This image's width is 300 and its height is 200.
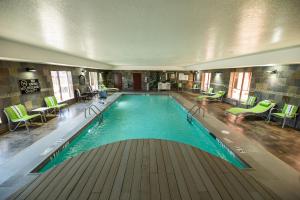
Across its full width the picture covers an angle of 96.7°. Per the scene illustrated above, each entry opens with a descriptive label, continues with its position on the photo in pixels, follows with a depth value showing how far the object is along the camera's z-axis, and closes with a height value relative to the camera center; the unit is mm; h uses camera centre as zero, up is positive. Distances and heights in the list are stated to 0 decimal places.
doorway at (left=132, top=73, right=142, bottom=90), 14973 -354
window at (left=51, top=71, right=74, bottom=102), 6770 -432
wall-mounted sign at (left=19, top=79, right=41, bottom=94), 4746 -339
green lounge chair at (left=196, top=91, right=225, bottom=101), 8498 -1169
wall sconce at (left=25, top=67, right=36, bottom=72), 4904 +279
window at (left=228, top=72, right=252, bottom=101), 6941 -353
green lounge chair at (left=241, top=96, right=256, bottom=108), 6215 -1049
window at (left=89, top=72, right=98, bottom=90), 11173 -227
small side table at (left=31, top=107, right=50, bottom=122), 4905 -1293
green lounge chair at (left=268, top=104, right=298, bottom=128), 4423 -1107
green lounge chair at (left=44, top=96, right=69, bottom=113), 5686 -1103
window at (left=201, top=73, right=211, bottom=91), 11320 -205
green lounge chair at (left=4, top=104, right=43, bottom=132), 4059 -1195
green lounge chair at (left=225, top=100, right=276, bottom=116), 5220 -1211
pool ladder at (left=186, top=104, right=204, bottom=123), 5771 -1571
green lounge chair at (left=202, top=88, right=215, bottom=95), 9827 -929
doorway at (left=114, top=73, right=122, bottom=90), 14930 -269
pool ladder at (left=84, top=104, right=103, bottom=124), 5787 -1571
